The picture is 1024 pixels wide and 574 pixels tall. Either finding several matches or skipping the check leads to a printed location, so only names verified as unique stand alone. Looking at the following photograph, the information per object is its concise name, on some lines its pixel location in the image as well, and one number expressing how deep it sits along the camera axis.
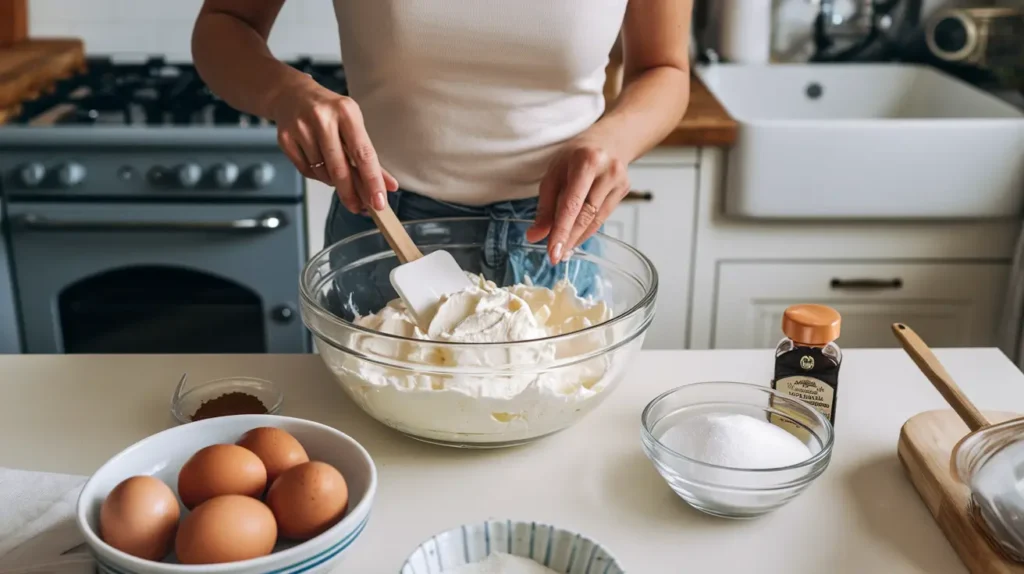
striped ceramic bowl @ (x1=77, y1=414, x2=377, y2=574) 0.58
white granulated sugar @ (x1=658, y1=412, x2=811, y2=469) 0.74
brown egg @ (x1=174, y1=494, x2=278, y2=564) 0.59
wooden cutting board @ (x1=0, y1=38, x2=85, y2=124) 1.89
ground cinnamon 0.86
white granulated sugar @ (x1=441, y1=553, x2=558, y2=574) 0.63
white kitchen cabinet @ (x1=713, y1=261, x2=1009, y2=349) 1.89
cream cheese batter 0.78
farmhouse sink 1.74
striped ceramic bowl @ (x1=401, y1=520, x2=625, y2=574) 0.62
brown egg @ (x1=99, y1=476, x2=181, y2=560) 0.61
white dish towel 0.67
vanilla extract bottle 0.81
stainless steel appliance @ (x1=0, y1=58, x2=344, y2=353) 1.79
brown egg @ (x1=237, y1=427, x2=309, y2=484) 0.68
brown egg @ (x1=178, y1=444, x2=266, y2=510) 0.65
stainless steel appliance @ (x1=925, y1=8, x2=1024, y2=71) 2.06
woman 1.03
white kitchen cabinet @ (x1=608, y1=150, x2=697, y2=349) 1.83
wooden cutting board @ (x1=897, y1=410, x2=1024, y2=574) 0.68
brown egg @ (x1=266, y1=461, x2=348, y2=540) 0.63
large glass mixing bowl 0.79
